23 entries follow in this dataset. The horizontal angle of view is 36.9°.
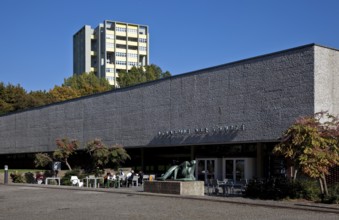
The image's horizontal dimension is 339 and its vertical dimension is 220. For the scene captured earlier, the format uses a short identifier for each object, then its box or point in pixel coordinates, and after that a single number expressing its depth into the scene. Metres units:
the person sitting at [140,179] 36.28
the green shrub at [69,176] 38.04
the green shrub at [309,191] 21.64
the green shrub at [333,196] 19.81
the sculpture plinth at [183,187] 24.27
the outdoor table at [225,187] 24.60
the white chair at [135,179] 34.44
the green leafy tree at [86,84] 84.50
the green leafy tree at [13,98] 77.25
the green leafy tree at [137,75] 88.94
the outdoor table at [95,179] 34.12
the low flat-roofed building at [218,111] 28.23
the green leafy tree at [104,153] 39.03
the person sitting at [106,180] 33.78
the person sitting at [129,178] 34.64
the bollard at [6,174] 39.37
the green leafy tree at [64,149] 43.09
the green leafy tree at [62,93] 81.25
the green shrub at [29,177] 42.25
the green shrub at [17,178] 41.97
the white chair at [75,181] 36.09
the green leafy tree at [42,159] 42.65
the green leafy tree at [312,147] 20.77
